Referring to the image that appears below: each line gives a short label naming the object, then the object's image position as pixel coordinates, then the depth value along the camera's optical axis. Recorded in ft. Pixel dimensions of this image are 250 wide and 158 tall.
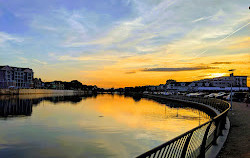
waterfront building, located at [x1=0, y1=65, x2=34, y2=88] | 556.10
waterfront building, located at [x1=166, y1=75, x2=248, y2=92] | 594.78
